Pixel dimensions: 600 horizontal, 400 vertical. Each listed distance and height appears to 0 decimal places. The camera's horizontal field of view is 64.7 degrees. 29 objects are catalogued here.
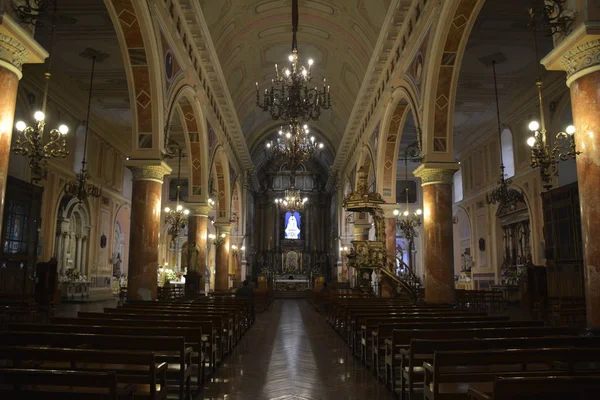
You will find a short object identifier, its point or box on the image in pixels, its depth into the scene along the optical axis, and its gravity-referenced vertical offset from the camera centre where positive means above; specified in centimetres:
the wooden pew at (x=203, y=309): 758 -61
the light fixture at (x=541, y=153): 879 +227
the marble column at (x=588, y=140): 554 +162
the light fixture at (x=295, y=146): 1389 +398
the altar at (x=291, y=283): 3161 -67
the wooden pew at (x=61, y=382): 274 -65
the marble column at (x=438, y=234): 1113 +93
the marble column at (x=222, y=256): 2212 +80
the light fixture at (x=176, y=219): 1713 +208
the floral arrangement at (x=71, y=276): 1692 -14
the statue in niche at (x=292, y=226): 3897 +385
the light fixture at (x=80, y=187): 1272 +232
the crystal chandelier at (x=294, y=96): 1220 +461
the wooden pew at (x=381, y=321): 625 -63
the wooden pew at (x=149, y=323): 568 -61
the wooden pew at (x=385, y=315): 702 -62
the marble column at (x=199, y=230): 1672 +150
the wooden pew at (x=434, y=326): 558 -62
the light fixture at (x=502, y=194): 1381 +245
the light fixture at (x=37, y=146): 847 +233
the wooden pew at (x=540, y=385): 256 -60
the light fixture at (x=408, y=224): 1967 +208
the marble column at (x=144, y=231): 1073 +94
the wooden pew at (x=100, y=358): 334 -61
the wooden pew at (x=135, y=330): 489 -61
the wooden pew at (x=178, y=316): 646 -61
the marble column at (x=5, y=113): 522 +176
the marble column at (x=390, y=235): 1725 +140
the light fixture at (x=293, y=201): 2508 +379
